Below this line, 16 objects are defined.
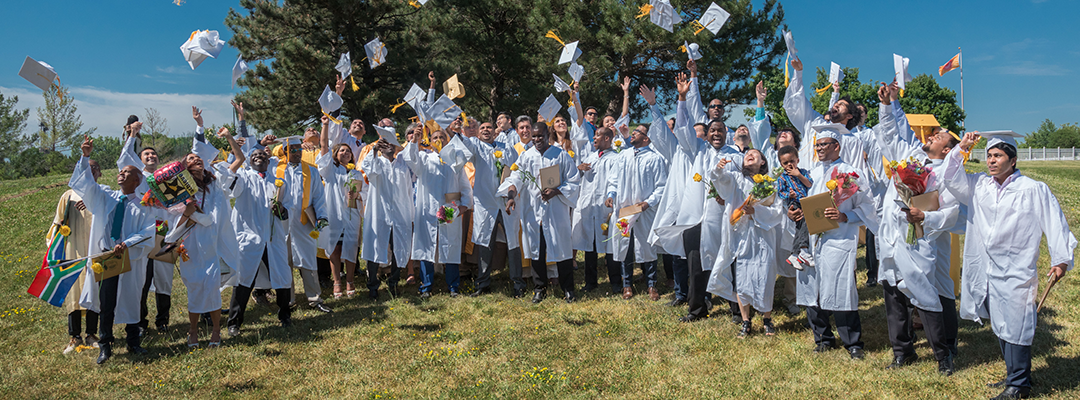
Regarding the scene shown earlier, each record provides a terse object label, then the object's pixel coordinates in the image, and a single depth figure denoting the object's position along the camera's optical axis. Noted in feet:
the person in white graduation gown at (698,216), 20.67
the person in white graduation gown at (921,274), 15.80
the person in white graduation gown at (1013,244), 13.91
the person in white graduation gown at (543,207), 25.09
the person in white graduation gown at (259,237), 21.20
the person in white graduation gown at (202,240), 18.89
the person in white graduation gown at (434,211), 25.86
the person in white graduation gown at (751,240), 18.76
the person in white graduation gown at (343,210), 26.61
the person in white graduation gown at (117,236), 18.56
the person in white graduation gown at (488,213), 26.20
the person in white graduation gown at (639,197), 24.97
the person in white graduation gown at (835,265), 16.92
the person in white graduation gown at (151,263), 20.05
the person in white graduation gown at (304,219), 24.30
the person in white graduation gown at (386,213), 26.30
